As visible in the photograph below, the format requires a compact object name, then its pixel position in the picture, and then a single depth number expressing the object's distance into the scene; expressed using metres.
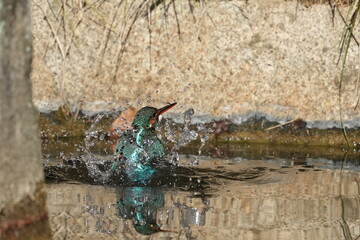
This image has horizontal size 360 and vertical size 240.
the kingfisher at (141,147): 12.39
